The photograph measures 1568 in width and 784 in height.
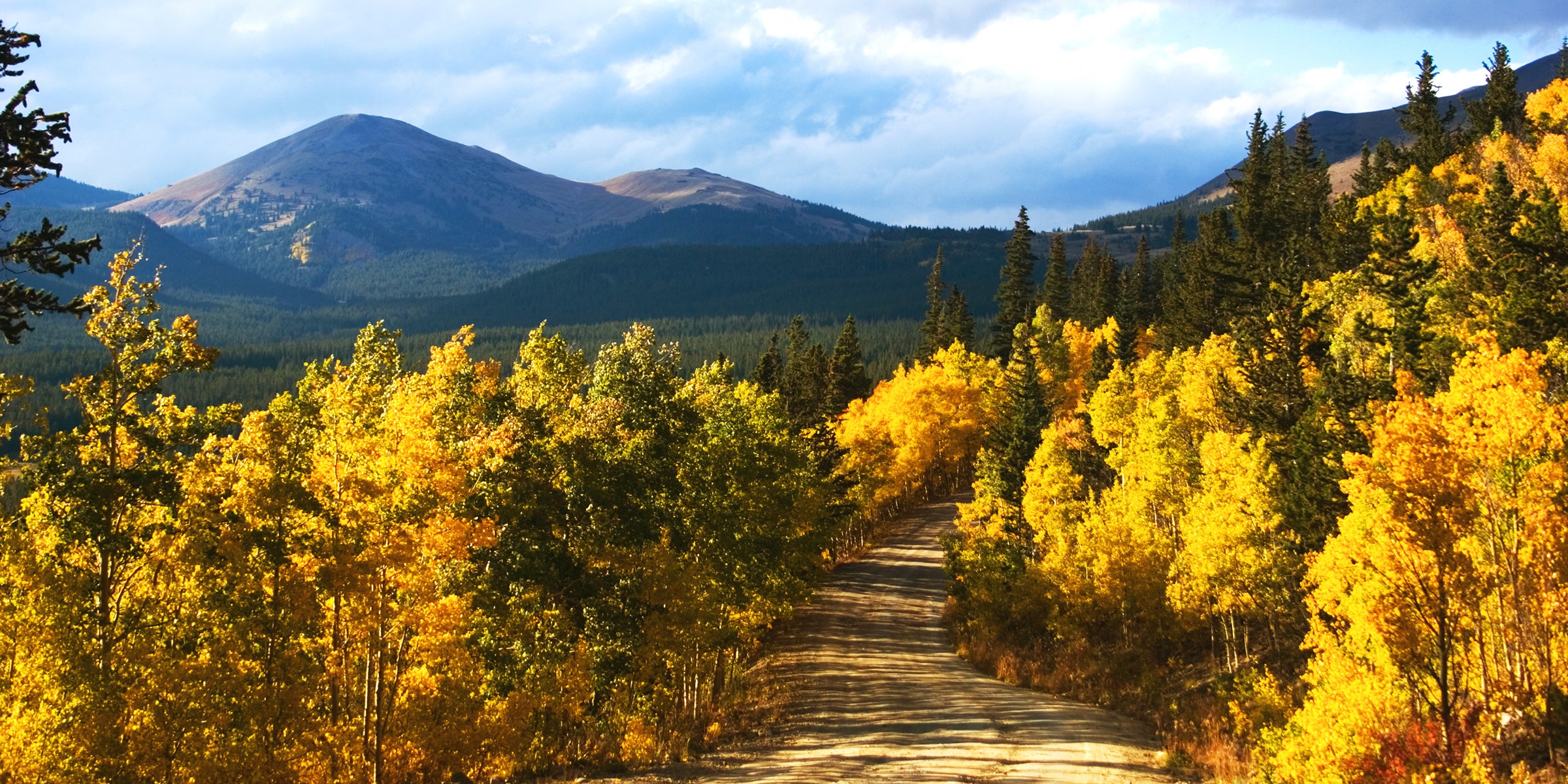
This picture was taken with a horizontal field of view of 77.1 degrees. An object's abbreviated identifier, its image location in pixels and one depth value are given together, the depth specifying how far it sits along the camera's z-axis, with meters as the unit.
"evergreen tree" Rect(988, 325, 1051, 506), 57.72
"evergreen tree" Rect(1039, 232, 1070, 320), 119.25
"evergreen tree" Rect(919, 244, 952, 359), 119.25
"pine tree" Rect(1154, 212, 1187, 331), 91.56
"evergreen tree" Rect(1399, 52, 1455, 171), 84.19
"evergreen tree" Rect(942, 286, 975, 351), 117.38
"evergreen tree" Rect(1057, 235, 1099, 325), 122.00
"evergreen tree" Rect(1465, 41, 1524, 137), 86.88
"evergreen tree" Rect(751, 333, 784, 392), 81.37
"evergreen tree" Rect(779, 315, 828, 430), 75.12
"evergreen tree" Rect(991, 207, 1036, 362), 118.12
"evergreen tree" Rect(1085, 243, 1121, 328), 114.31
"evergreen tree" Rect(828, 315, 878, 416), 92.50
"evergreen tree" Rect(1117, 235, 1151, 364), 89.94
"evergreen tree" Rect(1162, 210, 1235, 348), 76.62
